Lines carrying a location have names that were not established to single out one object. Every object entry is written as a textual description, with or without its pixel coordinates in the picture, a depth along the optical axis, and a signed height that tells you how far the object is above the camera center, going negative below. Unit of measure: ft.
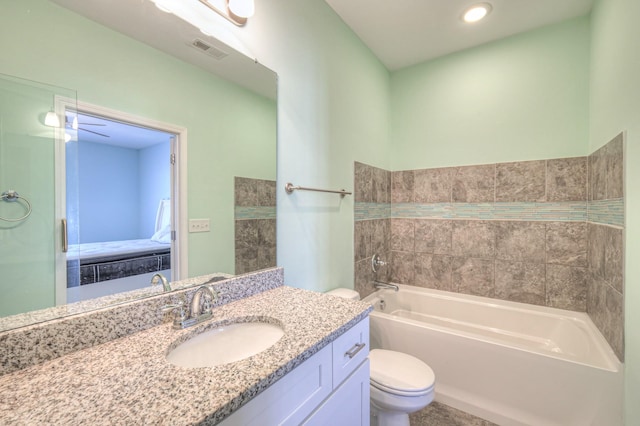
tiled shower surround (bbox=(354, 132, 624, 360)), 5.71 -0.55
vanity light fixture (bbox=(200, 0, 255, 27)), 3.85 +2.97
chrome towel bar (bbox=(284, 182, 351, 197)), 5.02 +0.42
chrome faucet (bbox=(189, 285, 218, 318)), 3.24 -1.14
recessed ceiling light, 6.10 +4.62
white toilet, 4.43 -2.97
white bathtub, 4.68 -3.10
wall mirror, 2.37 +0.92
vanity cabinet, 2.26 -1.85
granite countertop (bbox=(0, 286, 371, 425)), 1.77 -1.35
